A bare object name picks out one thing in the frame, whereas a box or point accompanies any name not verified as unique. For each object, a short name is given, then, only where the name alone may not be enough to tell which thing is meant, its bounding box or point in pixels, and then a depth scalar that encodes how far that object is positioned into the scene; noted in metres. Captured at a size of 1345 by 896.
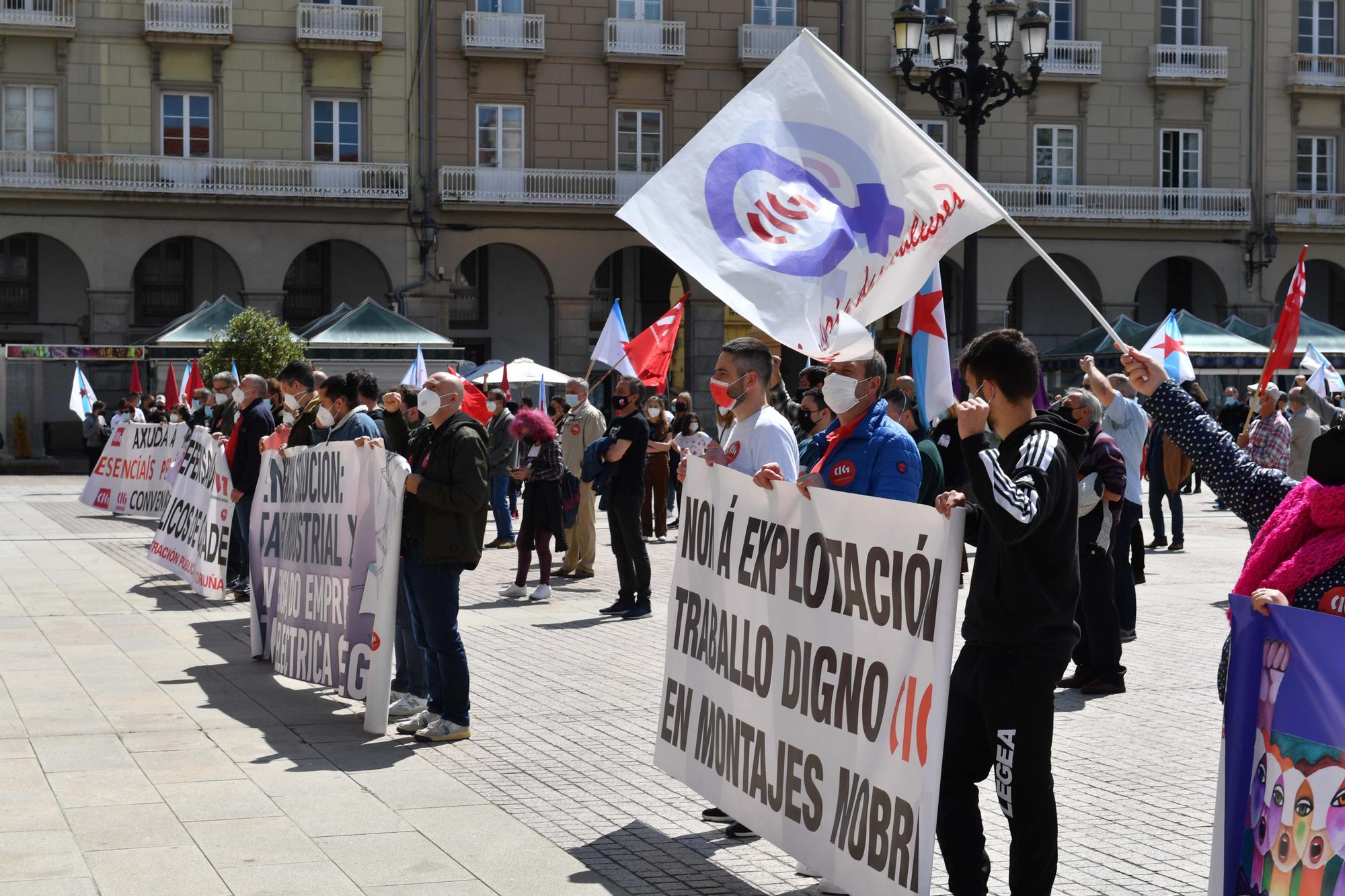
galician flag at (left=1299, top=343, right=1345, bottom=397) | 23.48
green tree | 29.88
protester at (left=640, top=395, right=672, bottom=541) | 19.95
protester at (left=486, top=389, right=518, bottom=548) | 16.62
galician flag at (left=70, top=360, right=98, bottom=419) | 29.55
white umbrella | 25.68
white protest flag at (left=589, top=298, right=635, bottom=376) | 20.88
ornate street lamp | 17.22
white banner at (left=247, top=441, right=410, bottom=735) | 7.82
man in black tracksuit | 4.38
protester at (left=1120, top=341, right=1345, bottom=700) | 3.83
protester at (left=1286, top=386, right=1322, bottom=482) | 16.34
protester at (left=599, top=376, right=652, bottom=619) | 12.59
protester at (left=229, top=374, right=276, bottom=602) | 12.43
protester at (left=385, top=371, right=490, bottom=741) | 7.64
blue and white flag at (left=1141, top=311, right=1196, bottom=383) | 18.27
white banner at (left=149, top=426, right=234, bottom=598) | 12.93
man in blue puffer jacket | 5.80
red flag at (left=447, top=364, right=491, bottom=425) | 11.41
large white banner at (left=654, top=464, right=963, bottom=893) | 4.55
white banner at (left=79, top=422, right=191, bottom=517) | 20.14
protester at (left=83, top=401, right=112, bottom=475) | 31.83
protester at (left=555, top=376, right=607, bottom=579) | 15.56
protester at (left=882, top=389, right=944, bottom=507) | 8.62
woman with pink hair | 13.84
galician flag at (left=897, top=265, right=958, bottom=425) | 8.00
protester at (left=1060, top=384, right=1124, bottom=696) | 9.08
